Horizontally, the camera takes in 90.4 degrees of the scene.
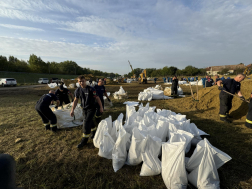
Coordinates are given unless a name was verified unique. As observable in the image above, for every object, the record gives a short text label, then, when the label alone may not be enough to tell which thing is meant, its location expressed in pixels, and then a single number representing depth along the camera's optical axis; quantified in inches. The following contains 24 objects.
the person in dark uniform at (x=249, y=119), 128.3
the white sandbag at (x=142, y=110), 129.3
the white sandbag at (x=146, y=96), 283.0
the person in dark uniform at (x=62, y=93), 181.0
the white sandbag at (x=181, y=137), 71.8
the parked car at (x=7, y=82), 644.1
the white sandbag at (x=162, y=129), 90.3
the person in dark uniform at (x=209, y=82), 338.3
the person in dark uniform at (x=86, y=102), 106.0
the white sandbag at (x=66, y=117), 140.5
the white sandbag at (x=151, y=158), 70.8
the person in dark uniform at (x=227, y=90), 148.2
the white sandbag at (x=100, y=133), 94.7
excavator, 831.2
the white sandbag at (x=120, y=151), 78.8
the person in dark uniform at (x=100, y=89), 166.7
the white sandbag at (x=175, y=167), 60.6
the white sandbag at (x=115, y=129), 96.0
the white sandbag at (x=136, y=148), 76.8
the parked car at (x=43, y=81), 875.4
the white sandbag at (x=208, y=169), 59.9
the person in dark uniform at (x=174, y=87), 308.5
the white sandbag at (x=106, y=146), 87.7
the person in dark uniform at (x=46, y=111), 129.1
